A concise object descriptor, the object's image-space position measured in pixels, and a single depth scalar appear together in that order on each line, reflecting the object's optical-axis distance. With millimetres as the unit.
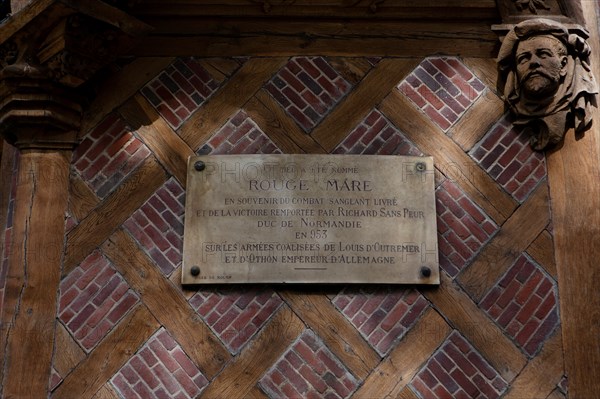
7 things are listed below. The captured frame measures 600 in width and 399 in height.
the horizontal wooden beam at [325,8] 5387
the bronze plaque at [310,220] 4824
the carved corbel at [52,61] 4977
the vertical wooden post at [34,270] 4695
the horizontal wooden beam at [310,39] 5379
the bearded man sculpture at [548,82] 5086
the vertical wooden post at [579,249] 4664
